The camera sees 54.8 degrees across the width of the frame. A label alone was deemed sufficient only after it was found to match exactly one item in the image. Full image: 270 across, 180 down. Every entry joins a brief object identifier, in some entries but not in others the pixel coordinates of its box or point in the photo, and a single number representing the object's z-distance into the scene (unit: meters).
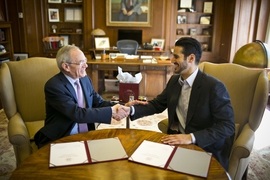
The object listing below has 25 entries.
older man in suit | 1.76
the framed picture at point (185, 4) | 6.37
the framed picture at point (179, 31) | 6.70
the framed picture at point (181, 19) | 6.57
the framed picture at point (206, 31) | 6.70
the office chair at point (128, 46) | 5.02
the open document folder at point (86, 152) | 1.31
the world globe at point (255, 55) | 3.19
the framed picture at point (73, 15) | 6.45
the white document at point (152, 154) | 1.31
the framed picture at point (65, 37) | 6.63
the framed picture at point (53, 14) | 6.41
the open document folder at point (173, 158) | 1.26
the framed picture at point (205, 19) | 6.54
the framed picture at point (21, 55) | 6.40
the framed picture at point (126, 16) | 6.14
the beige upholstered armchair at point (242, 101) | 1.72
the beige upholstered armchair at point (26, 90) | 2.10
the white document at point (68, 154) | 1.29
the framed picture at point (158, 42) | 6.32
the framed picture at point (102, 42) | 6.23
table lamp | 5.92
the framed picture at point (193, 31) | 6.67
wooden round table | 1.20
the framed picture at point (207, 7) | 6.43
